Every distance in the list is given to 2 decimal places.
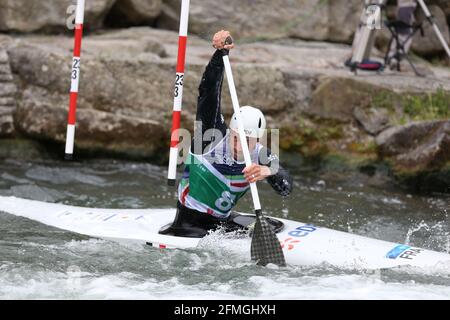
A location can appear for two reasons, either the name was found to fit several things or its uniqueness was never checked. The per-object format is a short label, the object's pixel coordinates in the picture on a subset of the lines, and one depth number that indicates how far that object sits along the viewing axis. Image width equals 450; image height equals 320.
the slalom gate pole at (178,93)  12.87
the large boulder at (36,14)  21.73
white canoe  11.94
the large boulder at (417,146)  18.34
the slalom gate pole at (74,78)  14.20
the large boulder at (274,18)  24.61
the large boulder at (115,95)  20.00
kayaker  12.12
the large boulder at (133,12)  23.91
